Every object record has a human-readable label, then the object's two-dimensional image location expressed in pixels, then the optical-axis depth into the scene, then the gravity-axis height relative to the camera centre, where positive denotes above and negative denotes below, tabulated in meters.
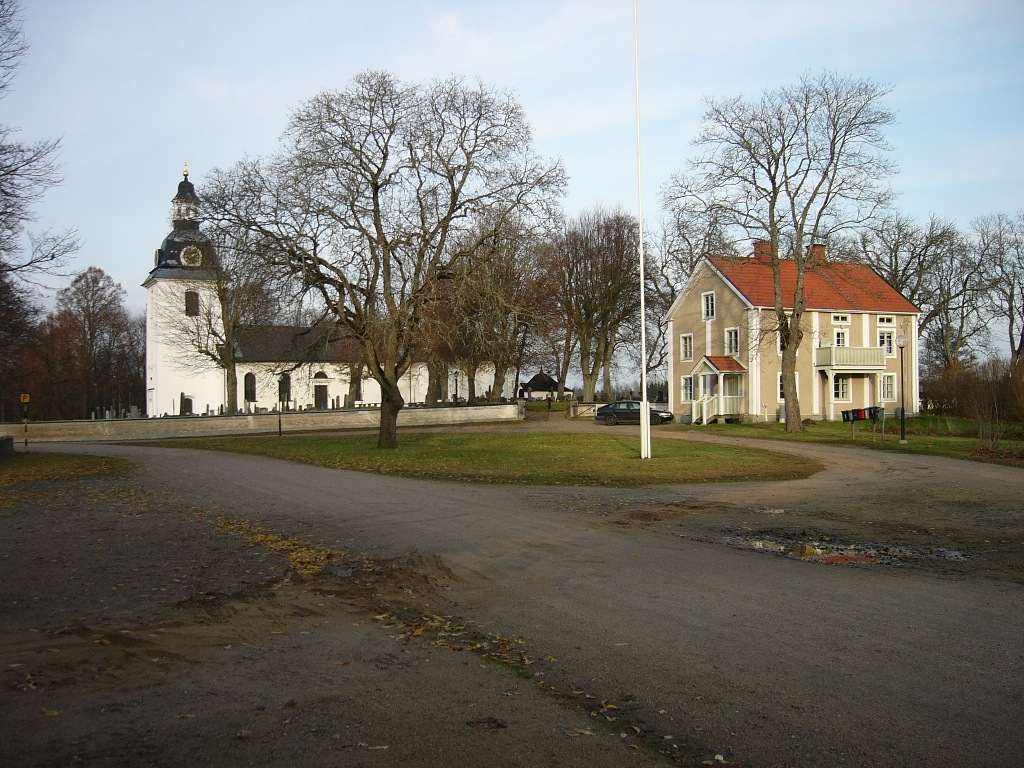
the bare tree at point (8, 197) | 22.02 +5.57
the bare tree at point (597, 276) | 61.66 +8.97
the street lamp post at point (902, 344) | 29.81 +1.79
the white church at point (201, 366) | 62.75 +2.86
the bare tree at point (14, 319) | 25.50 +2.72
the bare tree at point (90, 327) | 74.88 +6.89
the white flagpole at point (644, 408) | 24.33 -0.39
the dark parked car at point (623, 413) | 51.16 -1.10
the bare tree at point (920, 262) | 61.78 +10.12
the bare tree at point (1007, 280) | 64.19 +8.77
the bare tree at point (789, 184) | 37.88 +9.97
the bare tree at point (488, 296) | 27.86 +3.46
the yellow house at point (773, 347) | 48.91 +2.95
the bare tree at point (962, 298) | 64.56 +7.53
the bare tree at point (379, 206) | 27.45 +6.59
